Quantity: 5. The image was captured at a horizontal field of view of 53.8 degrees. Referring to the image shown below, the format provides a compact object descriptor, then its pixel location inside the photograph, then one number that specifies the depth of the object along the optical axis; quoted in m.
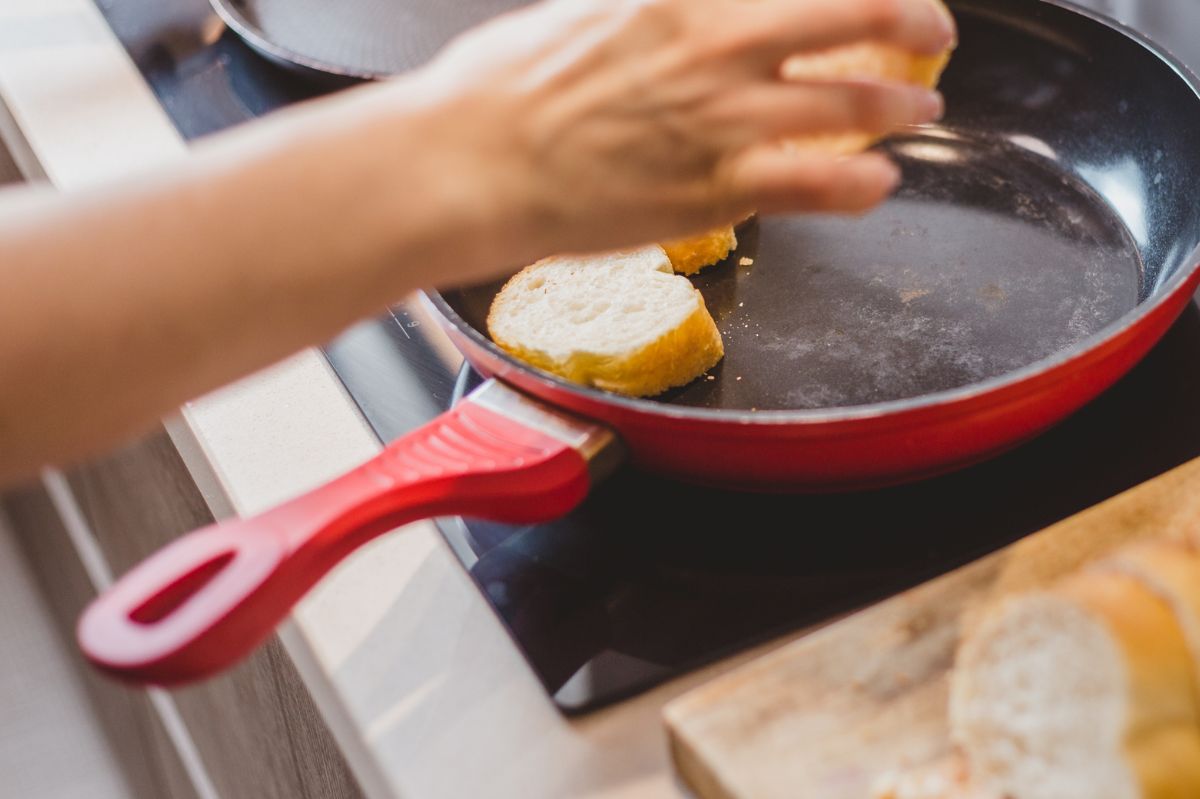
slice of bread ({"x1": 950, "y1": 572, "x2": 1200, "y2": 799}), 0.44
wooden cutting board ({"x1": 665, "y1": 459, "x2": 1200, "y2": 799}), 0.49
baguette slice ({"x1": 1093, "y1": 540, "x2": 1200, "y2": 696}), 0.45
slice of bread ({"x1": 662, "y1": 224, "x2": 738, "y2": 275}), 0.79
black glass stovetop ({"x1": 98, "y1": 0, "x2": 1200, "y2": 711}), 0.57
